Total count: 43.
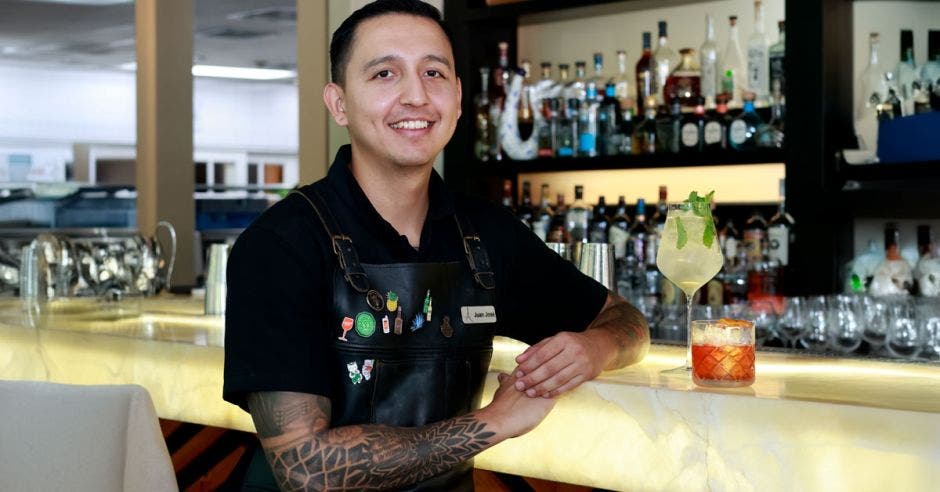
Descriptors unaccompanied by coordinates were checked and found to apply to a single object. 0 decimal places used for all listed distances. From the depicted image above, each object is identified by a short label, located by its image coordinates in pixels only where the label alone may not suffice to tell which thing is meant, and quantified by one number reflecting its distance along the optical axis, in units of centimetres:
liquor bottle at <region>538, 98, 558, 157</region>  399
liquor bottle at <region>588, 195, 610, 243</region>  393
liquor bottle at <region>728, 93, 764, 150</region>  358
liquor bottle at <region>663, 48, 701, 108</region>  372
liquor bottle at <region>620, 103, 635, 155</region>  384
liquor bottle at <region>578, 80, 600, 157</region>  390
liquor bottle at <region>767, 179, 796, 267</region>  355
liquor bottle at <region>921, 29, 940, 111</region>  328
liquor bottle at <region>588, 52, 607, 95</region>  387
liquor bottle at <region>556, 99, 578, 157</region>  396
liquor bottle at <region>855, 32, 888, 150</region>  341
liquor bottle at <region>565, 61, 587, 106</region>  398
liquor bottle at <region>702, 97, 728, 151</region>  365
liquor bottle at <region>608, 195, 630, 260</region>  385
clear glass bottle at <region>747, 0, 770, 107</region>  359
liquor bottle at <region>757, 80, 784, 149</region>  351
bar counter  142
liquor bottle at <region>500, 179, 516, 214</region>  414
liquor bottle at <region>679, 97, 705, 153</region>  369
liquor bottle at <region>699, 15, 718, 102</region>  373
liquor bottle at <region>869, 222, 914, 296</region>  332
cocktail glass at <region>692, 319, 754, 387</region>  162
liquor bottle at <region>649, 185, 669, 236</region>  381
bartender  148
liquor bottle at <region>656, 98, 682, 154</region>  374
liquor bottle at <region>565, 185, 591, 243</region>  395
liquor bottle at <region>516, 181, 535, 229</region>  411
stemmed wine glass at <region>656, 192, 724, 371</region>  178
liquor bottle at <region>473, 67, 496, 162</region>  417
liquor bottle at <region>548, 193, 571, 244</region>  397
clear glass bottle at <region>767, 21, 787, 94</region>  350
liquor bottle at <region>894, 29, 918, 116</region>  336
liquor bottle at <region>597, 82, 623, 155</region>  388
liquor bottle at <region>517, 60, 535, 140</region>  411
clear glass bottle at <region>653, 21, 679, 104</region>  384
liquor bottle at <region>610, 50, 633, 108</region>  388
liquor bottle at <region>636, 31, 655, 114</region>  384
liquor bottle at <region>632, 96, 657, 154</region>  380
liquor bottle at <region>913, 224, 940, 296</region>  330
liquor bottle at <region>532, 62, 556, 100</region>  404
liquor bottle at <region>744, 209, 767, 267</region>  356
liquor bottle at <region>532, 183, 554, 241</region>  402
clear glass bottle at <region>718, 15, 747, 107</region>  370
